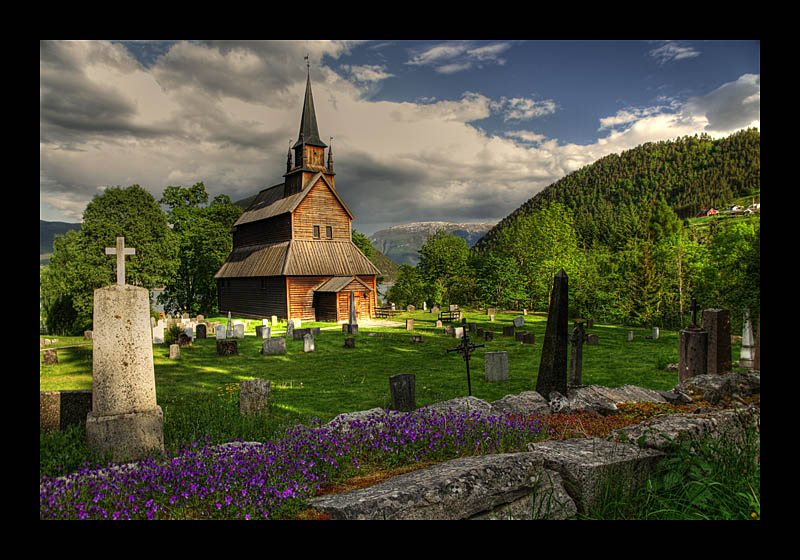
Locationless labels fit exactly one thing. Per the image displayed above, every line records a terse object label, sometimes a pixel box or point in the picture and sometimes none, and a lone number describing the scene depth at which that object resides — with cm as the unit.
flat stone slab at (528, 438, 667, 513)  376
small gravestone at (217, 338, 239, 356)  1752
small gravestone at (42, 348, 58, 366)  1501
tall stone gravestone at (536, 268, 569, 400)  936
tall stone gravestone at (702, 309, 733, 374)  1090
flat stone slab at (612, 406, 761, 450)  449
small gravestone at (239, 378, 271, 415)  909
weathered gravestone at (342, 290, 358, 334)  2378
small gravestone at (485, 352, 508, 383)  1243
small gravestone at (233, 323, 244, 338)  2256
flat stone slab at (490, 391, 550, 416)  763
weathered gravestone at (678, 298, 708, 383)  1055
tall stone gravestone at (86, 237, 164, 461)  553
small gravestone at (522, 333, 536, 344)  2052
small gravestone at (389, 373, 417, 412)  913
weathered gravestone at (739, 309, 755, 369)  1262
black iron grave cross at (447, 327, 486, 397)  1080
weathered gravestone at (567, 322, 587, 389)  1045
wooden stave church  3188
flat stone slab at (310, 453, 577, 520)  337
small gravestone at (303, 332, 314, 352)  1836
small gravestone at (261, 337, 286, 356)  1766
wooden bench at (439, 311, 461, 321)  3167
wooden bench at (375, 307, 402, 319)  3544
